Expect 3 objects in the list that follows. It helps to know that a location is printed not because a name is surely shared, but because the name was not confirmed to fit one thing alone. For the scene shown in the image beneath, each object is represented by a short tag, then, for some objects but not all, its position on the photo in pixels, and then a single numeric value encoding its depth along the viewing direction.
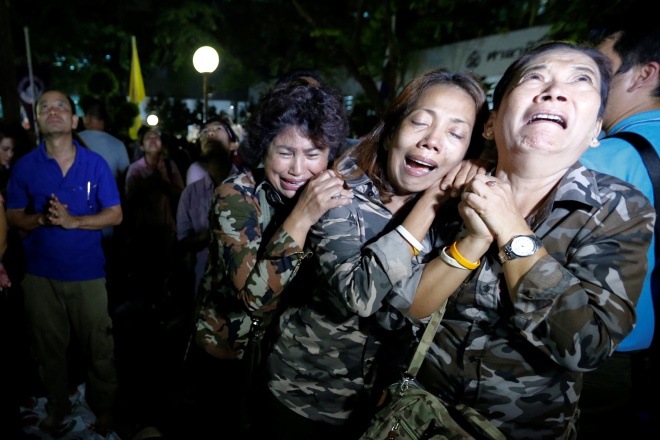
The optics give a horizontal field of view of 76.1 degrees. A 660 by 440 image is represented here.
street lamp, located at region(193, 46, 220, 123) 7.76
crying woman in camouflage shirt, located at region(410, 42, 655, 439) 1.26
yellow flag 10.02
